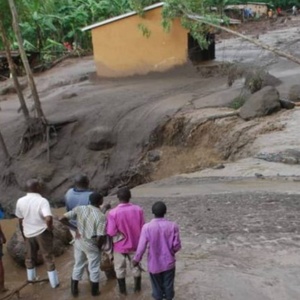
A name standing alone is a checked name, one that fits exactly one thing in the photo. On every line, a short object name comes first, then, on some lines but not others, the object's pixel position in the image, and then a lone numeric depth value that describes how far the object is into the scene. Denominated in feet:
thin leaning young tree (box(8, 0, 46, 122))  52.80
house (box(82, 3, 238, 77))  69.77
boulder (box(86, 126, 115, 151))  58.13
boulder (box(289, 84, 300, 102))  55.62
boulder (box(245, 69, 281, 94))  55.88
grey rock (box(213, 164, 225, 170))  40.48
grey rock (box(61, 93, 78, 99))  70.28
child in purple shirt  17.51
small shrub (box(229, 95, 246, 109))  54.03
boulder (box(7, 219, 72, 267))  27.14
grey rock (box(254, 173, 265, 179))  36.37
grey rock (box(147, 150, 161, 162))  53.11
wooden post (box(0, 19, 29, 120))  56.36
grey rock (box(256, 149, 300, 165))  39.32
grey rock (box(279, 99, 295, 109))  52.03
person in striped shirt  19.53
